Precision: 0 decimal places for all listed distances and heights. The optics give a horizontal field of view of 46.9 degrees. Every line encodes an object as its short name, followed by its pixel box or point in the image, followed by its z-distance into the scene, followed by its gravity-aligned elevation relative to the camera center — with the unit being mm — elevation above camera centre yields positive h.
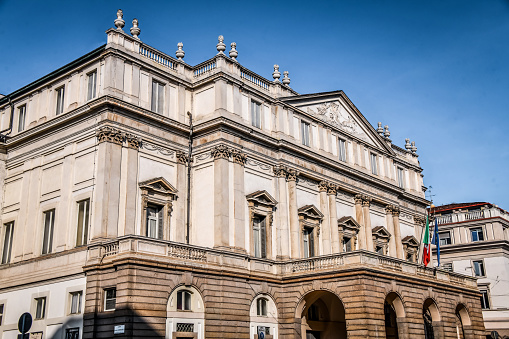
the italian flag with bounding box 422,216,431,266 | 40469 +7766
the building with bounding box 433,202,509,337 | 57625 +11097
